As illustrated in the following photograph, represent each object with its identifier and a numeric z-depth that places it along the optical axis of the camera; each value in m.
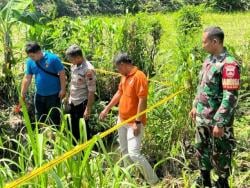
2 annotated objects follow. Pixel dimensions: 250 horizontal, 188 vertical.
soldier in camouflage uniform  2.29
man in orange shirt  2.77
